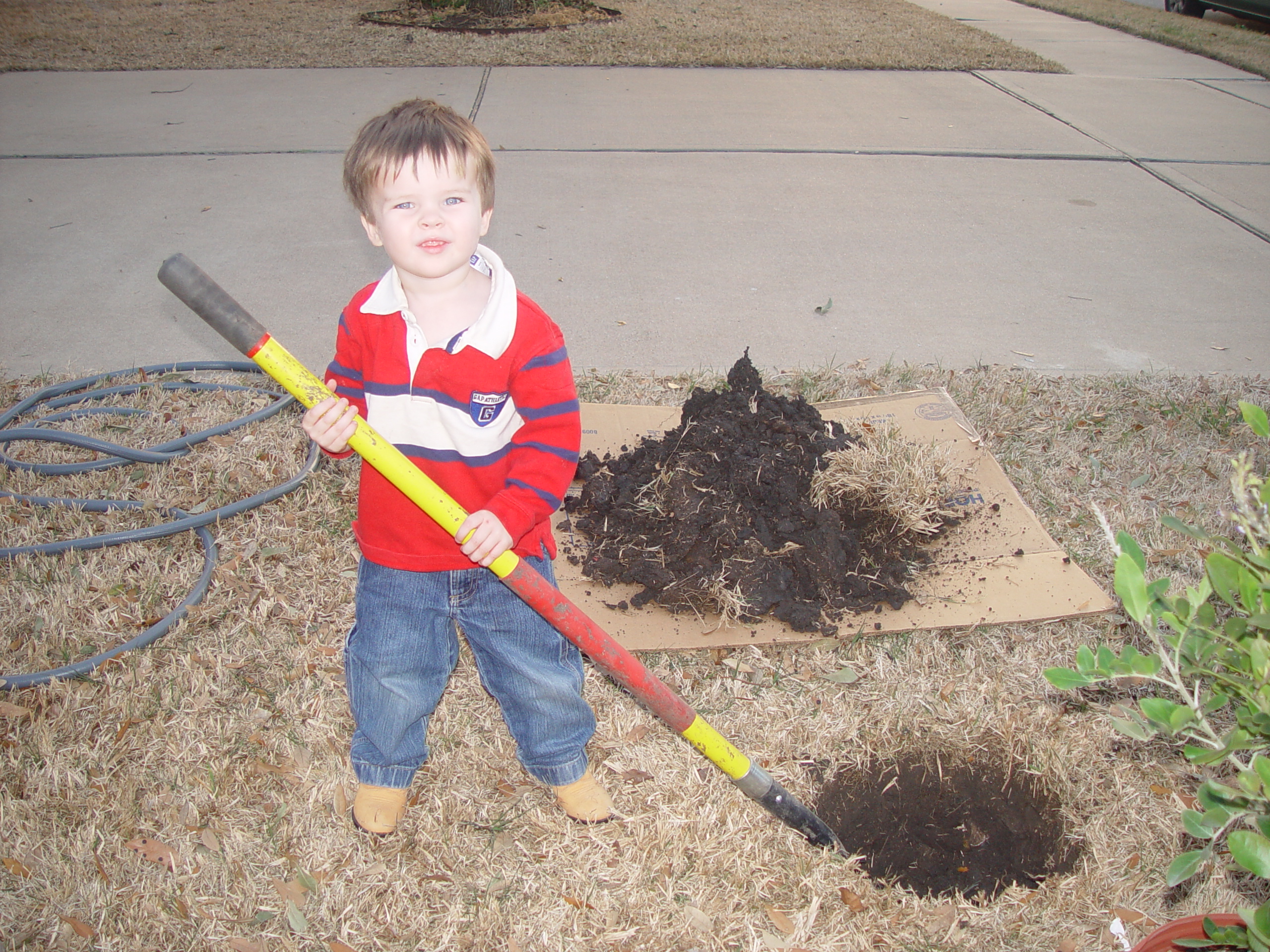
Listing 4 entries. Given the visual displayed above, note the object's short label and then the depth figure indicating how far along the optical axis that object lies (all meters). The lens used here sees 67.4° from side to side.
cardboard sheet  2.48
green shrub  1.05
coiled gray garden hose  2.41
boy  1.60
